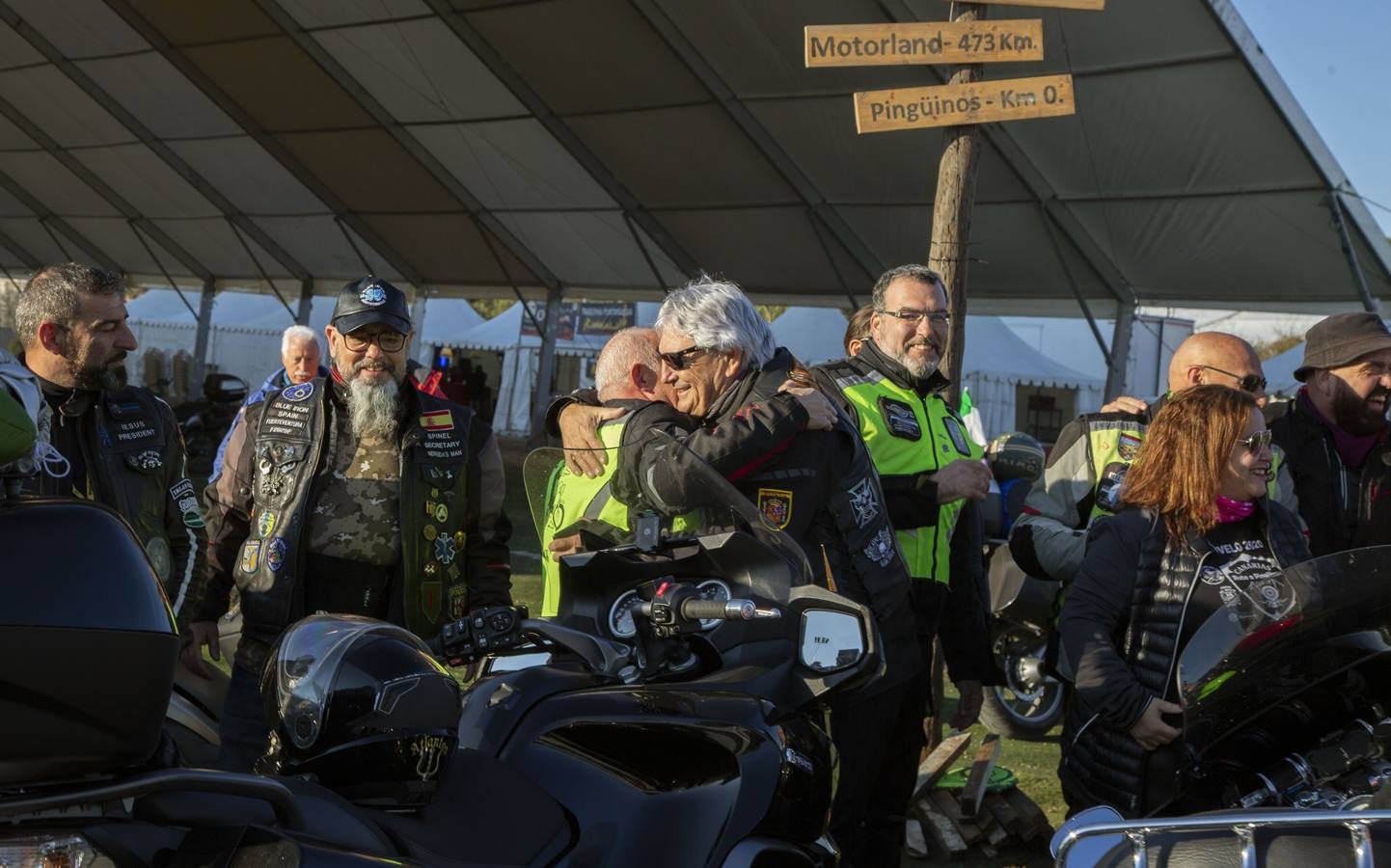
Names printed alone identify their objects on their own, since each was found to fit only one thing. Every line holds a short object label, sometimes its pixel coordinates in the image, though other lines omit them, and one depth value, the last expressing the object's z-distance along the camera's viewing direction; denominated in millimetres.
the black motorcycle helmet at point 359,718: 1715
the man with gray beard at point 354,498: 3221
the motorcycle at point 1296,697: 2271
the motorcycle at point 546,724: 1327
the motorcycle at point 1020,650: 6555
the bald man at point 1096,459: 3746
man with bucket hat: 4000
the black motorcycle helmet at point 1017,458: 6840
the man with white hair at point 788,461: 2816
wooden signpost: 4902
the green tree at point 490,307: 60784
